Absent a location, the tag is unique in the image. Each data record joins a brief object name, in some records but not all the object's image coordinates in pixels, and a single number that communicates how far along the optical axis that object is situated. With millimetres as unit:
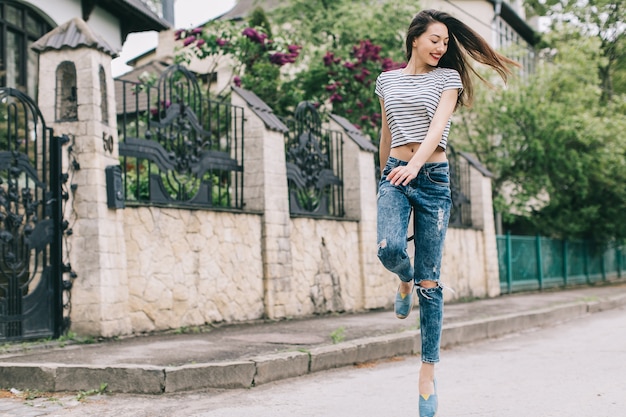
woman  3912
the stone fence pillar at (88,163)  7793
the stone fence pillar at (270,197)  10266
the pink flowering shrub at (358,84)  16281
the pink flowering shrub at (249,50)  14602
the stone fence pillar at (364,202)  12281
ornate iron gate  7395
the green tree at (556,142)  19797
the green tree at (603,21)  27781
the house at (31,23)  13391
